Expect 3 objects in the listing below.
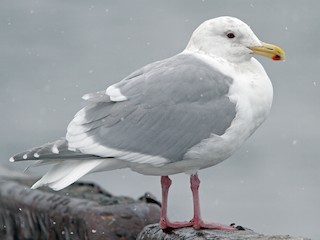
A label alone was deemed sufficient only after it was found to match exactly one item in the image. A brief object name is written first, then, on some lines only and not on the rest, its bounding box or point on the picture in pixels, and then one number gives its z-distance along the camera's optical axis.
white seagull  11.19
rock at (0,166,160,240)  12.91
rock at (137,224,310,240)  10.78
